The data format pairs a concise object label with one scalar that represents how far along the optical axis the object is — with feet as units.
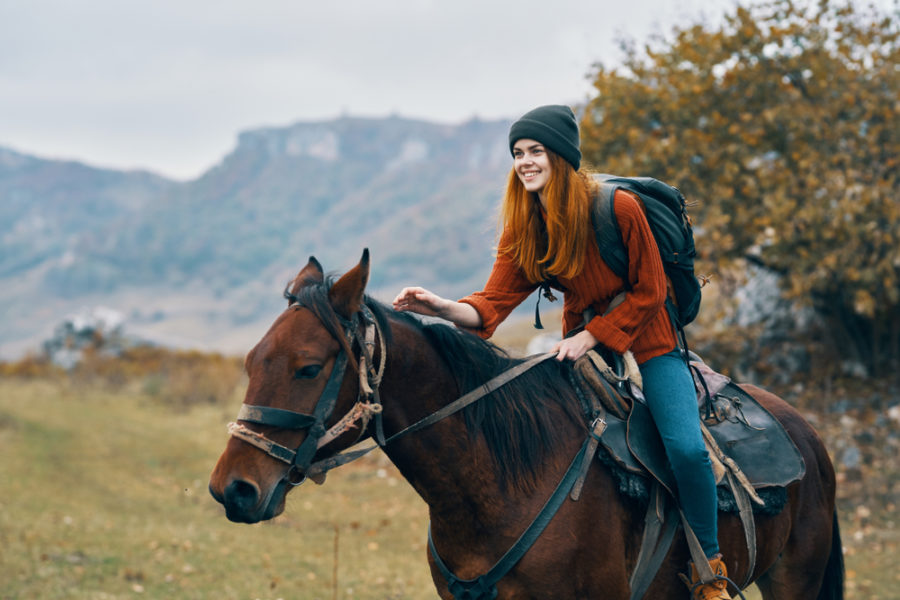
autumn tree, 35.27
